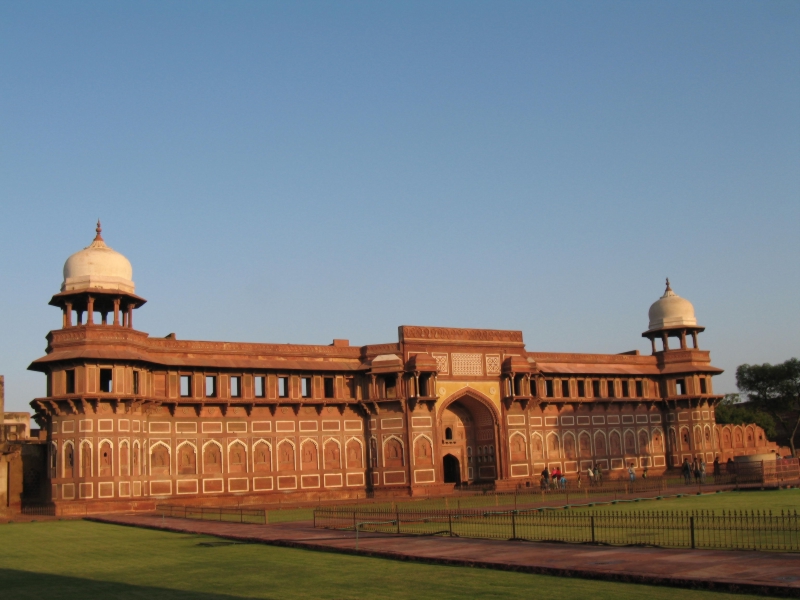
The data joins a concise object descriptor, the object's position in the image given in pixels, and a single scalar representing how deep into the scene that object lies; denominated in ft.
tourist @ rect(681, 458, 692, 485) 137.63
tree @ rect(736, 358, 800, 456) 249.34
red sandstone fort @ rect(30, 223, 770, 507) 118.42
